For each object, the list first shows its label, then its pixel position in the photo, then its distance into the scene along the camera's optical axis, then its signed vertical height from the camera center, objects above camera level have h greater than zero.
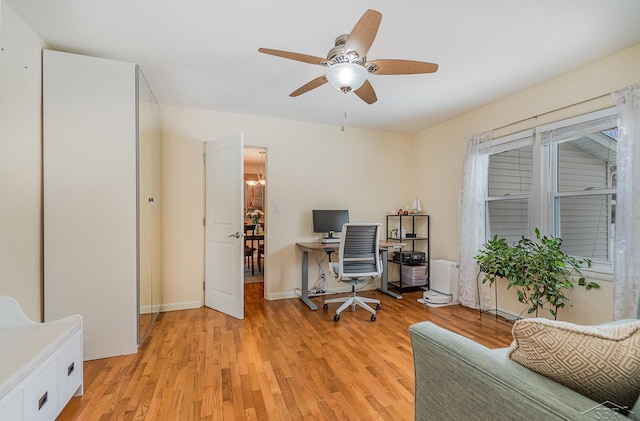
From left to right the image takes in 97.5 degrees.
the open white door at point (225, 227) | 3.08 -0.19
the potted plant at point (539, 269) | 2.44 -0.53
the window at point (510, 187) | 3.01 +0.28
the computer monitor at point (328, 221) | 3.84 -0.14
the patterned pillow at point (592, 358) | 0.65 -0.36
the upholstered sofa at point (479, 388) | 0.64 -0.47
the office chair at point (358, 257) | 2.96 -0.50
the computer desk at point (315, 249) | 3.37 -0.61
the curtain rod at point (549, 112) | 2.37 +0.96
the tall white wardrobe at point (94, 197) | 2.07 +0.10
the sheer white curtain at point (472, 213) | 3.32 -0.03
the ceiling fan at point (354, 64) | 1.61 +0.96
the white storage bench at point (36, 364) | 1.17 -0.74
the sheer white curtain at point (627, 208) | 2.05 +0.03
